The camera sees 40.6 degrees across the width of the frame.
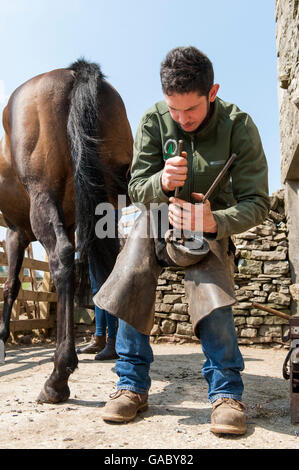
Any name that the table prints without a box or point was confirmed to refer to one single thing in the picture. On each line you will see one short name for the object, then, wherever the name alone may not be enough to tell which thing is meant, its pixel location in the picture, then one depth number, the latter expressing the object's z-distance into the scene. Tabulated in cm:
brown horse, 213
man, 156
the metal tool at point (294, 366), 165
